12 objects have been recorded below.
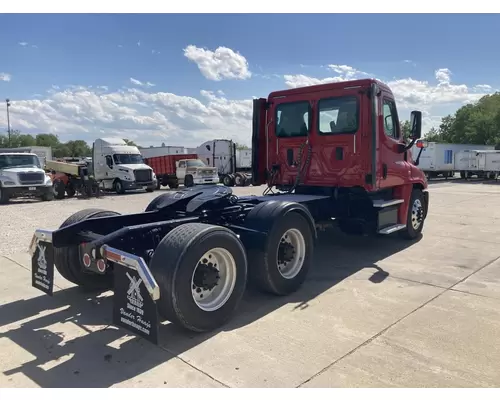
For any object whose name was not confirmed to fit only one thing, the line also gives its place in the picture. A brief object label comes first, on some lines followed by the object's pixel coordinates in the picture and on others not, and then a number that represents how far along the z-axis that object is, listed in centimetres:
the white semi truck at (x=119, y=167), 2262
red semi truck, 392
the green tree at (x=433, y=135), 7974
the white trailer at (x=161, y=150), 4519
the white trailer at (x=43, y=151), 4660
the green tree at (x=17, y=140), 9050
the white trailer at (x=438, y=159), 3372
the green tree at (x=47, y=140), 9894
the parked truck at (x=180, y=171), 2592
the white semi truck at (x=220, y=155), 3069
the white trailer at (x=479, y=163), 3148
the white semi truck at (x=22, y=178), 1724
